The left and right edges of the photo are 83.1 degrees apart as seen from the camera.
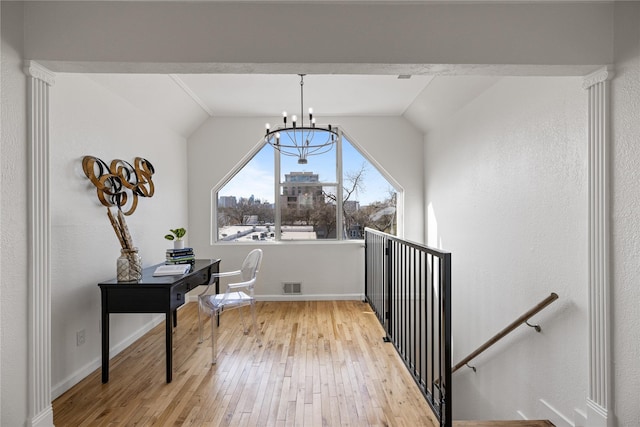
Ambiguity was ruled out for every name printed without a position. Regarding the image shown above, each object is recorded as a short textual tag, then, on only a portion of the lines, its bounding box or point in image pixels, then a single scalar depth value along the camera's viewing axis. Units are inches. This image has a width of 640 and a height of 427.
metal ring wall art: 118.0
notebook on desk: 123.9
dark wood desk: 108.2
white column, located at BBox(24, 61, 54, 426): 74.7
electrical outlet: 109.2
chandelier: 203.0
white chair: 128.1
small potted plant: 144.1
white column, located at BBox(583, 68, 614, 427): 75.4
